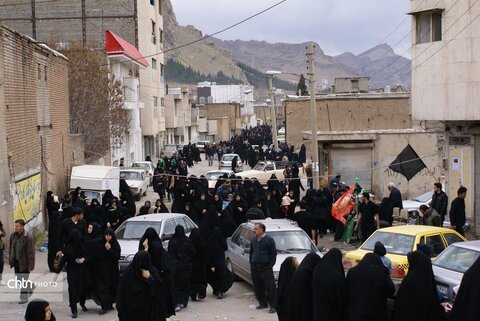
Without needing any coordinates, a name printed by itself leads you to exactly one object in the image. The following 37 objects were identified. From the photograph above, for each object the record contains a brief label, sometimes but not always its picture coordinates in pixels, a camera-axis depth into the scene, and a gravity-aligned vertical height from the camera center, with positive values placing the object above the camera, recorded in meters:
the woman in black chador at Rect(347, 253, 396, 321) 9.70 -2.12
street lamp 48.64 +0.07
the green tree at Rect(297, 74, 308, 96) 91.31 +3.19
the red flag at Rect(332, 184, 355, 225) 21.73 -2.47
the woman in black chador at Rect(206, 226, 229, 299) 15.05 -2.69
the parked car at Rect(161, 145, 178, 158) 56.16 -2.34
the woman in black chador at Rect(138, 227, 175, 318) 12.23 -2.23
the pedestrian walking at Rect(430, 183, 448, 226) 19.81 -2.16
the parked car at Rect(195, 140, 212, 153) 71.69 -2.61
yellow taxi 14.74 -2.36
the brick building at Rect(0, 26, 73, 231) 19.38 -0.24
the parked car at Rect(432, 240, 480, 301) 11.48 -2.32
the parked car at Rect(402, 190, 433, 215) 23.77 -2.76
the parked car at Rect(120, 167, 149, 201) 34.31 -2.69
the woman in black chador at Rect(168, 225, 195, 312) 14.25 -2.53
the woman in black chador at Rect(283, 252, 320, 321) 10.29 -2.22
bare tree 36.38 +0.75
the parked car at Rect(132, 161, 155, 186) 38.97 -2.41
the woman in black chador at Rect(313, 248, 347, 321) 9.83 -2.10
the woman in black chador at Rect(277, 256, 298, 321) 10.87 -2.20
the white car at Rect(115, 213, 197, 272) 16.80 -2.35
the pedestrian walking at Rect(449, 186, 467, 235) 19.27 -2.37
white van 25.79 -1.99
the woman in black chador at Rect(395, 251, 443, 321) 9.53 -2.12
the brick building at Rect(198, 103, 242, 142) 91.31 -0.62
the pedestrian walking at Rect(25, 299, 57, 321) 8.27 -1.95
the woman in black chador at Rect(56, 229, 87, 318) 13.54 -2.44
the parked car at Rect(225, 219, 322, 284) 15.38 -2.50
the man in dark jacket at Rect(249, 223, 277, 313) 13.85 -2.53
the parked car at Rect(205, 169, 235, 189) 33.56 -2.56
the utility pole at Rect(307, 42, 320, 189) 27.42 -0.03
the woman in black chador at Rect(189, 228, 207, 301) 14.73 -2.77
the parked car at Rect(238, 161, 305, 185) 38.08 -2.70
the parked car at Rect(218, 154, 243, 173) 46.31 -2.71
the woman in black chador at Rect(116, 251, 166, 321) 10.50 -2.26
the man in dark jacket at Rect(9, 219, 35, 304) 14.23 -2.32
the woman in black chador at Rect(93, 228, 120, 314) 13.48 -2.49
